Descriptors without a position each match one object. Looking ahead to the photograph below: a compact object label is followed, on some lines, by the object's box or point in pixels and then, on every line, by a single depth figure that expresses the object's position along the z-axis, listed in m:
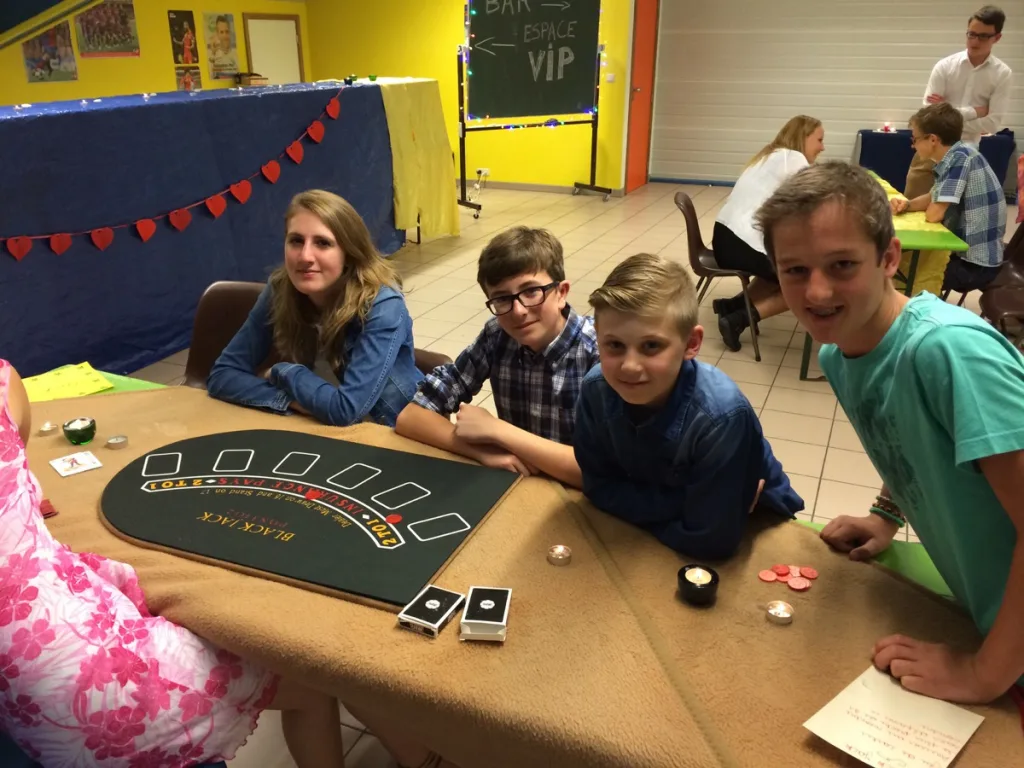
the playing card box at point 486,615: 1.12
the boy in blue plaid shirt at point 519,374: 1.61
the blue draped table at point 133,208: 3.57
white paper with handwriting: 0.93
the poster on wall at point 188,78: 7.80
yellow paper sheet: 2.12
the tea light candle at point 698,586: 1.18
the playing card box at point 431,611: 1.14
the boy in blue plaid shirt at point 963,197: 3.82
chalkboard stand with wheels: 7.43
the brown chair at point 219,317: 2.56
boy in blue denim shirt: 1.26
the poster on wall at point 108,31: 6.75
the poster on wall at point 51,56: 6.40
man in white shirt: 5.71
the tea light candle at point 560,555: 1.29
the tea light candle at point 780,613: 1.15
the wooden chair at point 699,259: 4.40
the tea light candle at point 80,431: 1.73
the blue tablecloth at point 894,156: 7.39
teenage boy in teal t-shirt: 0.98
